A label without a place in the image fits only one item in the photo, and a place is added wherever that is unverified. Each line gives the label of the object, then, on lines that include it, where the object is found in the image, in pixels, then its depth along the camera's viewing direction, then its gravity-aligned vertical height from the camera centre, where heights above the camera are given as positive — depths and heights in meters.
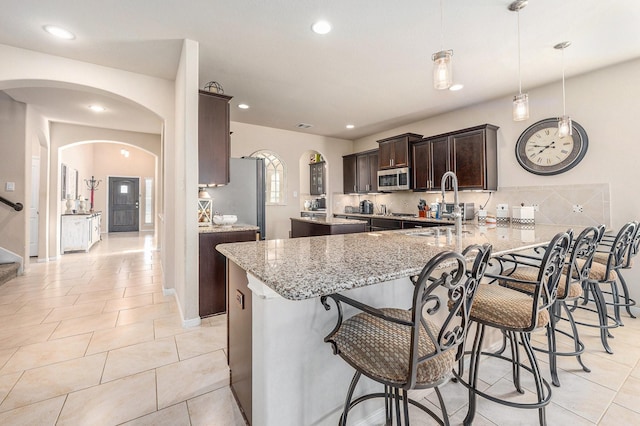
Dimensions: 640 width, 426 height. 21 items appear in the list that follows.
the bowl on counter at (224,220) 3.32 -0.02
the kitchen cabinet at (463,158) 3.94 +0.86
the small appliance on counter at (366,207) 5.96 +0.20
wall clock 3.30 +0.81
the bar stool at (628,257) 2.25 -0.39
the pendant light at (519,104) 2.12 +0.86
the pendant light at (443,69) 1.68 +0.87
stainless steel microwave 4.98 +0.67
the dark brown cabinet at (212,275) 2.79 -0.56
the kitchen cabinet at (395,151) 4.93 +1.18
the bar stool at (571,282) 1.61 -0.44
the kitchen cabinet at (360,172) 5.81 +0.96
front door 9.69 +0.53
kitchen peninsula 1.01 -0.43
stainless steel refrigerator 3.88 +0.35
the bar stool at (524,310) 1.30 -0.46
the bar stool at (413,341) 0.85 -0.46
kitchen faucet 1.94 +0.01
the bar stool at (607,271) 2.06 -0.44
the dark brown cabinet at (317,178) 7.40 +1.04
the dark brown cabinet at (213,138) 2.89 +0.83
